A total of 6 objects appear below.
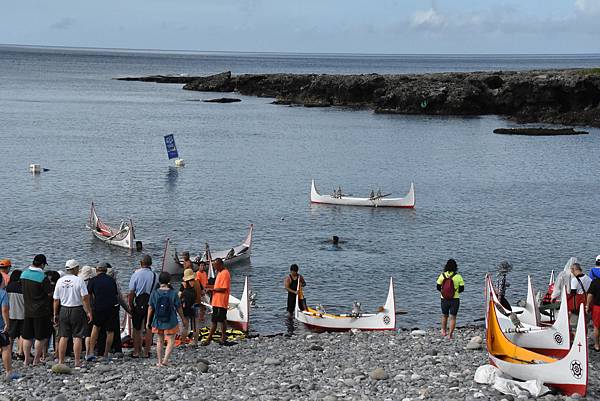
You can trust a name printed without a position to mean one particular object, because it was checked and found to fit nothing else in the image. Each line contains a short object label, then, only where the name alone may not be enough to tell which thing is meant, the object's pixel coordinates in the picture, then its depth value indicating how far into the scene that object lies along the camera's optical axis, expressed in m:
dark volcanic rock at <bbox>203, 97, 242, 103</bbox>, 121.81
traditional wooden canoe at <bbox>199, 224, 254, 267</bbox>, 31.25
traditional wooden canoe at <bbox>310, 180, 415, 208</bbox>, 45.69
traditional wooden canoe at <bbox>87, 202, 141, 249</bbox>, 34.62
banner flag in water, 60.94
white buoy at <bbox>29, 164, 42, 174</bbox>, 55.38
